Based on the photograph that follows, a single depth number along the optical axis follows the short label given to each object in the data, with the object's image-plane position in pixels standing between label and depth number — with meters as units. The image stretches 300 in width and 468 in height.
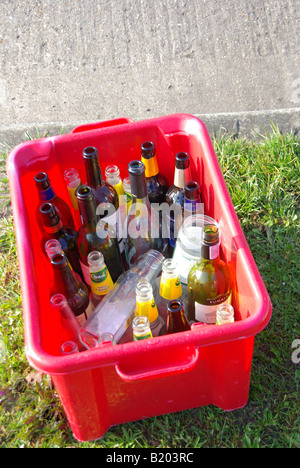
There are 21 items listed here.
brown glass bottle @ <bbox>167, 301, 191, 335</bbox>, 1.40
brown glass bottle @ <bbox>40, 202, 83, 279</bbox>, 1.56
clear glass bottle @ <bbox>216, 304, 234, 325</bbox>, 1.34
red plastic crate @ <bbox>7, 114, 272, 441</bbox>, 1.23
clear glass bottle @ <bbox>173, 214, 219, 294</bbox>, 1.56
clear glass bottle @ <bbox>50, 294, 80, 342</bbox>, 1.41
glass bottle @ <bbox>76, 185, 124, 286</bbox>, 1.51
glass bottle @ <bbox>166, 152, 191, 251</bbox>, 1.65
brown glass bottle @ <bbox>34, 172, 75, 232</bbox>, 1.61
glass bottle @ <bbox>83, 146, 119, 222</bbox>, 1.63
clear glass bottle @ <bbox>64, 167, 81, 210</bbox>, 1.75
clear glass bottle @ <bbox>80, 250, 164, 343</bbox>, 1.50
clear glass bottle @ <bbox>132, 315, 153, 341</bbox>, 1.35
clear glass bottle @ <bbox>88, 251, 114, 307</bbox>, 1.51
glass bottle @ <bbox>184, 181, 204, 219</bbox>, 1.62
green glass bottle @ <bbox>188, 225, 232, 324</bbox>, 1.46
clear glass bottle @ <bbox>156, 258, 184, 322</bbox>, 1.45
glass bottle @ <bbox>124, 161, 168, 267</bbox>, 1.70
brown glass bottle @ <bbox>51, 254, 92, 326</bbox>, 1.45
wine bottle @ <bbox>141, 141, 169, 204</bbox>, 1.67
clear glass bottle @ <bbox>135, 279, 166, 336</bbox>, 1.40
